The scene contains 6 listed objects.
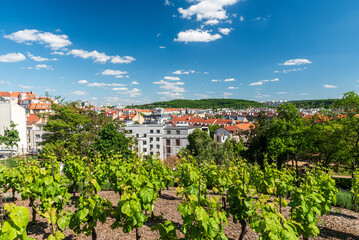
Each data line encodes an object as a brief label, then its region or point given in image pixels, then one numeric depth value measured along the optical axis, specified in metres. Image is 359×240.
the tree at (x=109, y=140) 25.25
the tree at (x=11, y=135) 28.27
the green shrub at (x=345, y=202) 9.99
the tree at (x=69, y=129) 23.31
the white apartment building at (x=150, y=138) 44.41
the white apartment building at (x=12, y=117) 32.47
